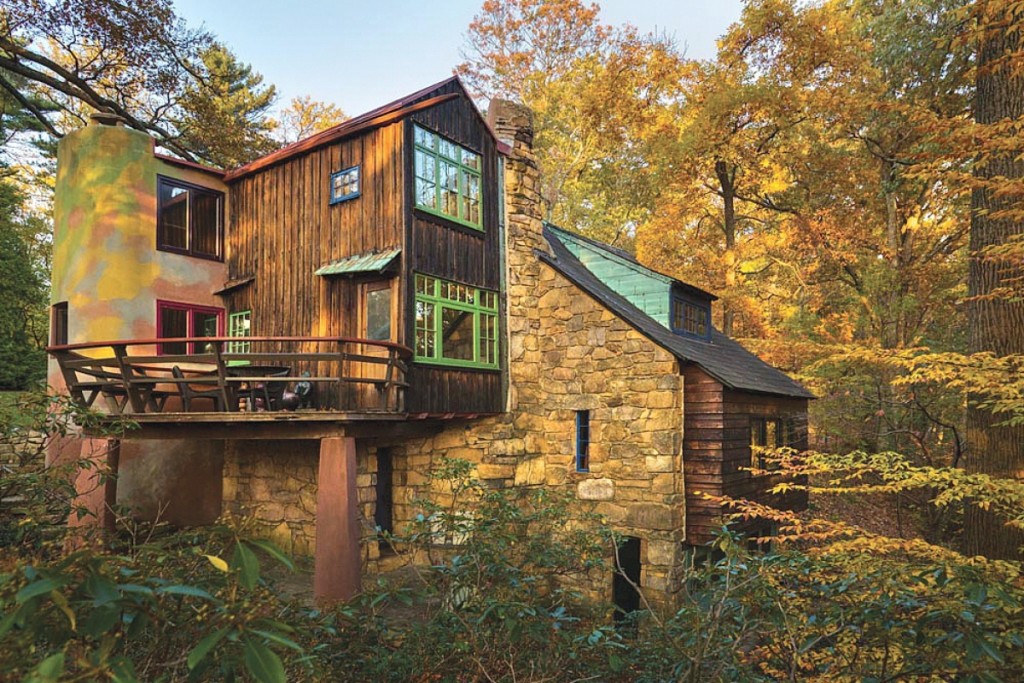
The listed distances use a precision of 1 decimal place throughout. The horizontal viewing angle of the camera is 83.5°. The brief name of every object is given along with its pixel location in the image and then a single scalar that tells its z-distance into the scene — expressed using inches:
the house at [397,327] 346.3
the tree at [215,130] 671.8
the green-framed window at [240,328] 410.9
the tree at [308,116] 987.9
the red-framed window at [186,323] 392.2
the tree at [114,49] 511.2
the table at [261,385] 286.5
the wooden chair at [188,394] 296.4
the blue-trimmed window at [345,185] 358.9
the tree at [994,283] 243.8
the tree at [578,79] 767.1
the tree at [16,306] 577.0
